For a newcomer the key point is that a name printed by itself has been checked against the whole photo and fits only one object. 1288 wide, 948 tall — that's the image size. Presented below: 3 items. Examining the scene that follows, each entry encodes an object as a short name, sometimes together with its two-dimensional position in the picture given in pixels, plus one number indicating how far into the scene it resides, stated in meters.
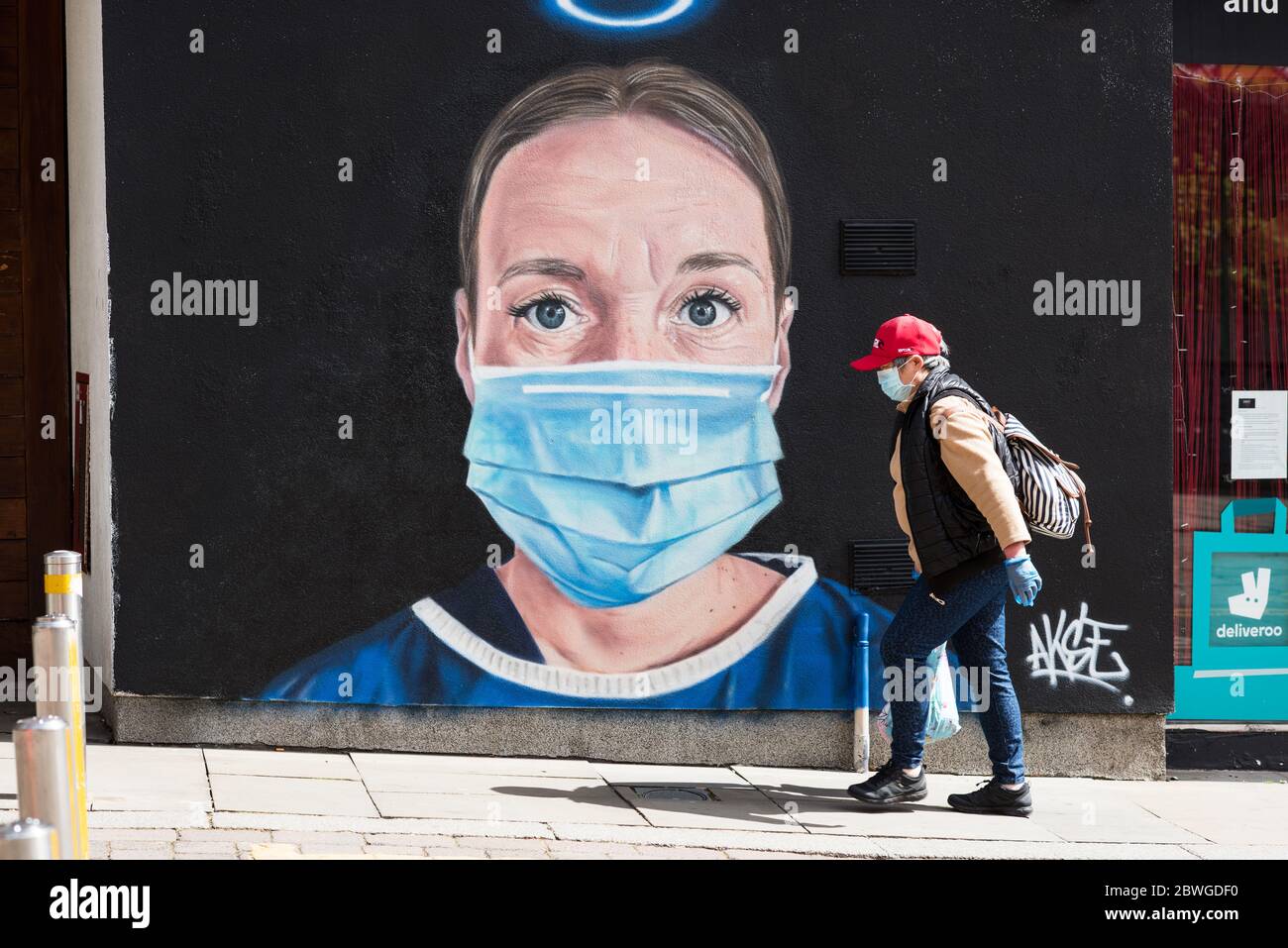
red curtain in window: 7.62
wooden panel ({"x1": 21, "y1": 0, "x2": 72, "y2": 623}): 8.19
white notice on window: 7.66
